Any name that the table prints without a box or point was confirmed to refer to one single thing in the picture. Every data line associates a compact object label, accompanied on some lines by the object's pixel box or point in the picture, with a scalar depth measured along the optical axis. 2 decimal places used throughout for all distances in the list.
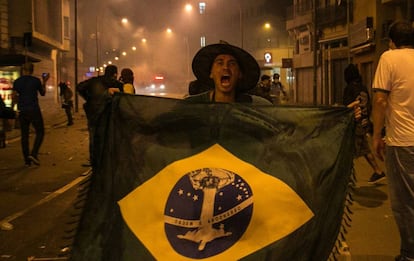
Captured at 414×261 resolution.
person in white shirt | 4.16
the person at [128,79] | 9.05
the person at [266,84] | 11.66
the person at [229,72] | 3.76
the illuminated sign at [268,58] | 35.36
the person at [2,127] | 6.45
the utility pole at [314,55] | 21.97
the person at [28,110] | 9.93
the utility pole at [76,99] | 30.05
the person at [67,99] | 20.28
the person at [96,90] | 3.03
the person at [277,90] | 15.60
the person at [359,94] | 7.75
